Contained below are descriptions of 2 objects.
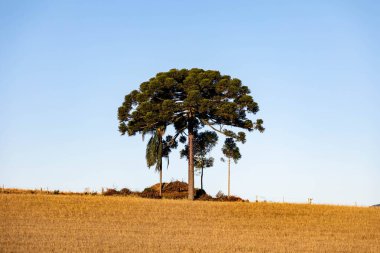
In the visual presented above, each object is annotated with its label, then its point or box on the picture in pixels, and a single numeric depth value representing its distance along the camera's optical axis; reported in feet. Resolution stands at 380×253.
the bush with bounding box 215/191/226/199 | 227.61
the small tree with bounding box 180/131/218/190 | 231.91
